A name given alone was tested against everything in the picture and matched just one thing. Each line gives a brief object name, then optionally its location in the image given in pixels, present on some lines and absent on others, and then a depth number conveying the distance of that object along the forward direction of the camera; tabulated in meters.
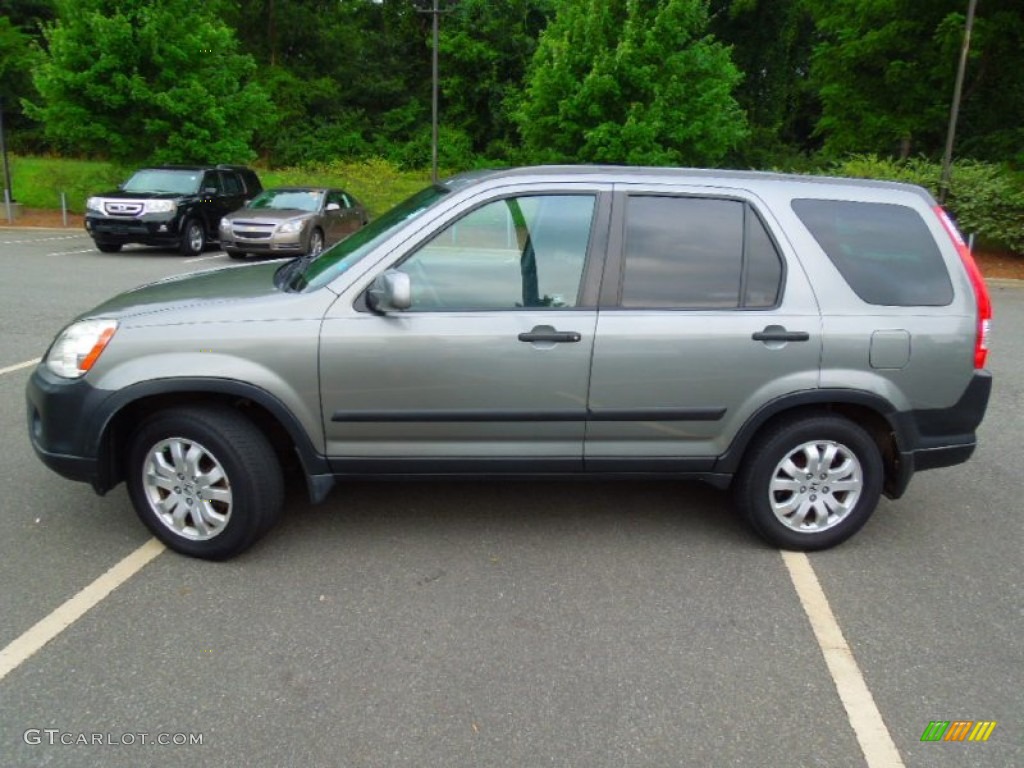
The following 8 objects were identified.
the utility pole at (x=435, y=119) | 21.33
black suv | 15.16
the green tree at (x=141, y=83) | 19.66
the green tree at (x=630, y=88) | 20.09
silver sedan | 14.91
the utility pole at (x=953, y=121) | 16.56
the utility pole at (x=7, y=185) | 19.75
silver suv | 3.50
